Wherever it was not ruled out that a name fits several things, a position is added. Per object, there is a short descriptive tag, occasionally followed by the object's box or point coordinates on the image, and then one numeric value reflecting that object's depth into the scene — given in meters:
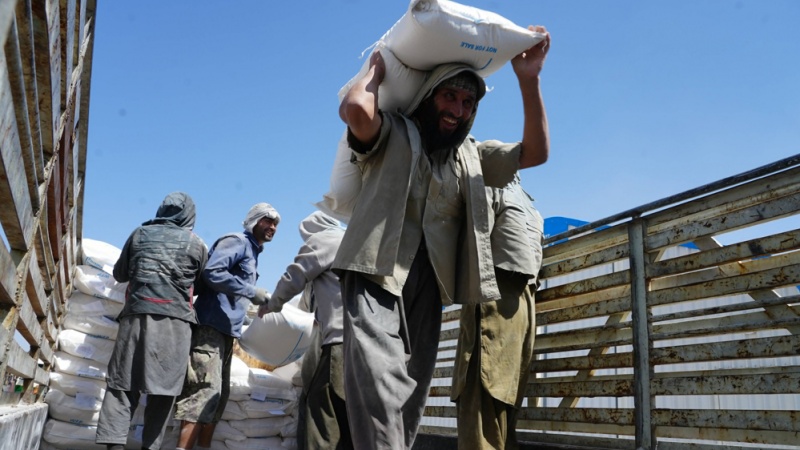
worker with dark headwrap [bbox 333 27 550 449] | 2.37
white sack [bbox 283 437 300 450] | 6.11
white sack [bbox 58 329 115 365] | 5.52
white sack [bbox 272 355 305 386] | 6.28
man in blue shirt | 5.19
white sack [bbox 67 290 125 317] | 5.71
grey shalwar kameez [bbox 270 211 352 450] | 4.20
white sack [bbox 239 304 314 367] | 5.87
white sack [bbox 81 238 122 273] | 5.90
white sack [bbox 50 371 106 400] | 5.38
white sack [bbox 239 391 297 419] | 5.86
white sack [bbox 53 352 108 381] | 5.43
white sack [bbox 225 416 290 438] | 5.86
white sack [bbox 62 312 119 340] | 5.68
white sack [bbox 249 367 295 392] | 5.95
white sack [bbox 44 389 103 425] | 5.34
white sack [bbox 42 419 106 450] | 5.29
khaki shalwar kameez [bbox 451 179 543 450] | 3.62
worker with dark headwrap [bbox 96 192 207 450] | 4.73
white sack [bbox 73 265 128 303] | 5.71
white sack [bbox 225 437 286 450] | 5.82
